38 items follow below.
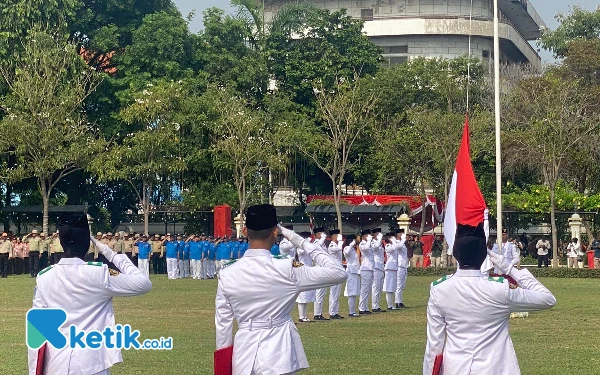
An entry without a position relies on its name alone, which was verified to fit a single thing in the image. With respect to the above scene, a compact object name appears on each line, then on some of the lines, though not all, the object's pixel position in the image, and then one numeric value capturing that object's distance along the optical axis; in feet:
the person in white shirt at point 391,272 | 83.20
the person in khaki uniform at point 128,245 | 137.18
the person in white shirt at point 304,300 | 71.82
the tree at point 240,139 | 156.76
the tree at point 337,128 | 162.61
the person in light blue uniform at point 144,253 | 133.90
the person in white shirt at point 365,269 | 79.46
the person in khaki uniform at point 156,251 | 143.95
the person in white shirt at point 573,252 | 146.00
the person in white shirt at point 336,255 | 73.92
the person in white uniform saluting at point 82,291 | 26.81
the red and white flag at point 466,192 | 49.24
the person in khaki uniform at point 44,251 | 133.59
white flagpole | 83.57
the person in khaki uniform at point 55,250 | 128.81
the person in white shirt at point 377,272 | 81.10
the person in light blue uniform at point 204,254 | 133.39
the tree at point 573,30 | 209.97
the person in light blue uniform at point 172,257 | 134.92
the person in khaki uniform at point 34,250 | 134.72
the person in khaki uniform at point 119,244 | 135.49
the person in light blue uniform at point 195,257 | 134.10
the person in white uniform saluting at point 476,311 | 25.46
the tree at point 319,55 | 176.96
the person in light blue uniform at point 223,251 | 130.11
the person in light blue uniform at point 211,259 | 133.69
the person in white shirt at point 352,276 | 77.87
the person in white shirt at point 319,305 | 73.60
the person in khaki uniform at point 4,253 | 134.62
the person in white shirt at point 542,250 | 148.87
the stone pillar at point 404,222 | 154.92
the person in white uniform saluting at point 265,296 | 25.13
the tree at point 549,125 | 145.89
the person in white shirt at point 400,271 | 84.17
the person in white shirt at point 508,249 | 86.20
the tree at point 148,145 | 150.61
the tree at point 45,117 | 148.15
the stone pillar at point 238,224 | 148.45
